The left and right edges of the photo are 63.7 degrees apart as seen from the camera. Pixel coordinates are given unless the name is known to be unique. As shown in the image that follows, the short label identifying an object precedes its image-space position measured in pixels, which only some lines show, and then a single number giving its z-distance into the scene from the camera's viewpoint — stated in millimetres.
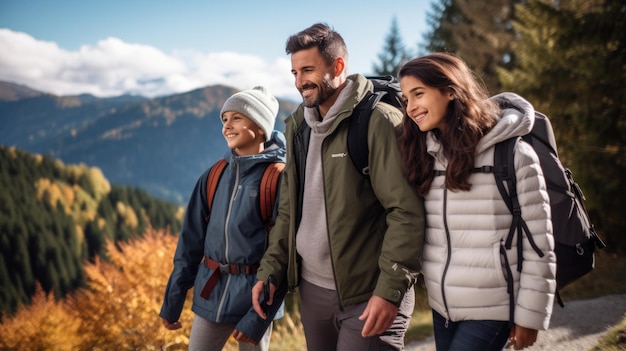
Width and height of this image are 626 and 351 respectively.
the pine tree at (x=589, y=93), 8047
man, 2006
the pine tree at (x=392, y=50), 29356
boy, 2643
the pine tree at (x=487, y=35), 14625
